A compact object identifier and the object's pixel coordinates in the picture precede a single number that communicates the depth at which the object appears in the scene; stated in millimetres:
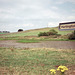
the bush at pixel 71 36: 20000
